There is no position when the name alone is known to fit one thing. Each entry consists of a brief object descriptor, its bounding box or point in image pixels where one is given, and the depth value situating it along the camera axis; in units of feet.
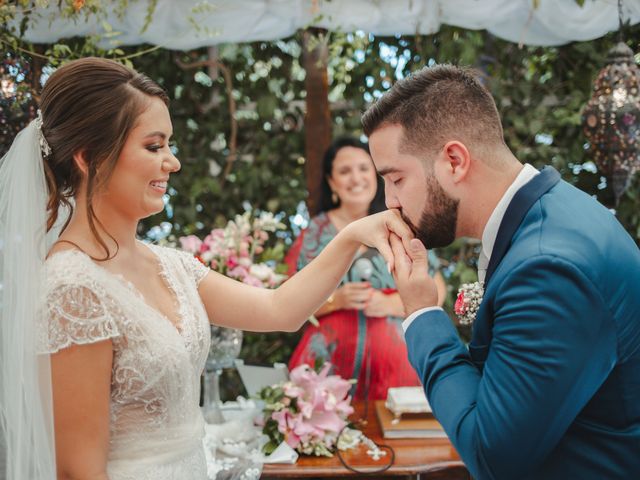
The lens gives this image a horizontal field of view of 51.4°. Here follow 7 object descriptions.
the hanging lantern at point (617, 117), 10.68
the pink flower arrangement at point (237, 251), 8.52
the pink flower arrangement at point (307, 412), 7.43
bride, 4.87
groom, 3.87
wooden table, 7.01
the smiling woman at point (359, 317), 11.07
